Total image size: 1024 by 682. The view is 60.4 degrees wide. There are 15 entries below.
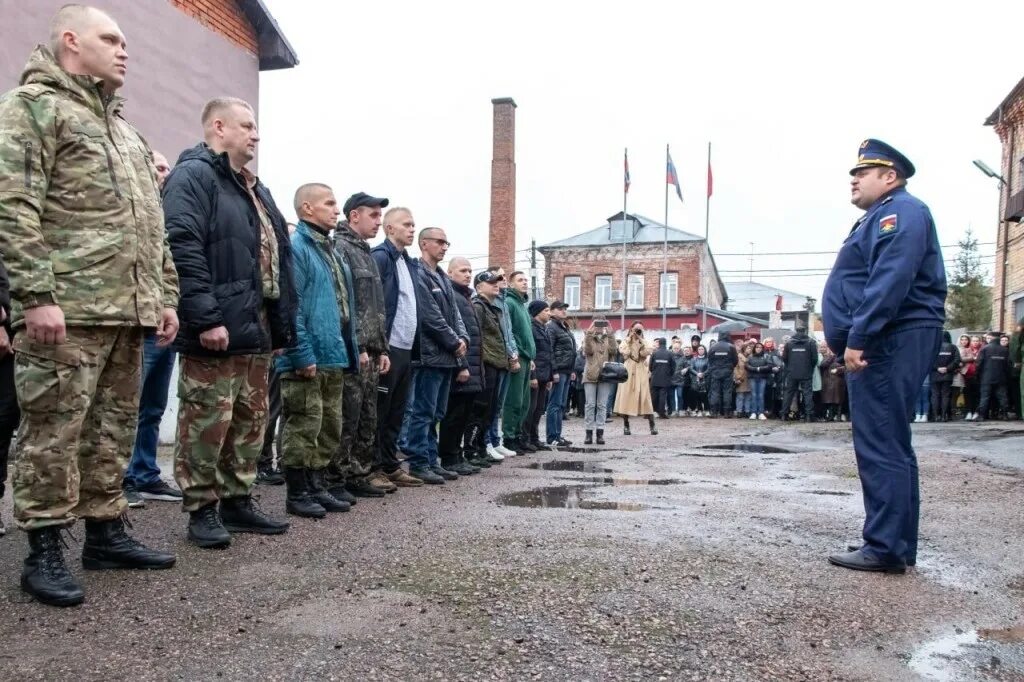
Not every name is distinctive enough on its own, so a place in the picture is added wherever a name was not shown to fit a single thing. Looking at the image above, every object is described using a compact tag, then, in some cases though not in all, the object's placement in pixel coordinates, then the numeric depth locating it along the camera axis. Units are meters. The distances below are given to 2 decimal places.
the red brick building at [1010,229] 25.02
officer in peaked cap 4.22
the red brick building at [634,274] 49.94
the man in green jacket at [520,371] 10.17
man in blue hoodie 5.39
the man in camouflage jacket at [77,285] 3.34
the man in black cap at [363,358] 5.99
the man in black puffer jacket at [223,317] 4.34
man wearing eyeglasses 7.39
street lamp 22.71
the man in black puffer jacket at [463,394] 8.20
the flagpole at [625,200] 45.25
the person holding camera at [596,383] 13.06
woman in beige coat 14.94
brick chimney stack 42.38
